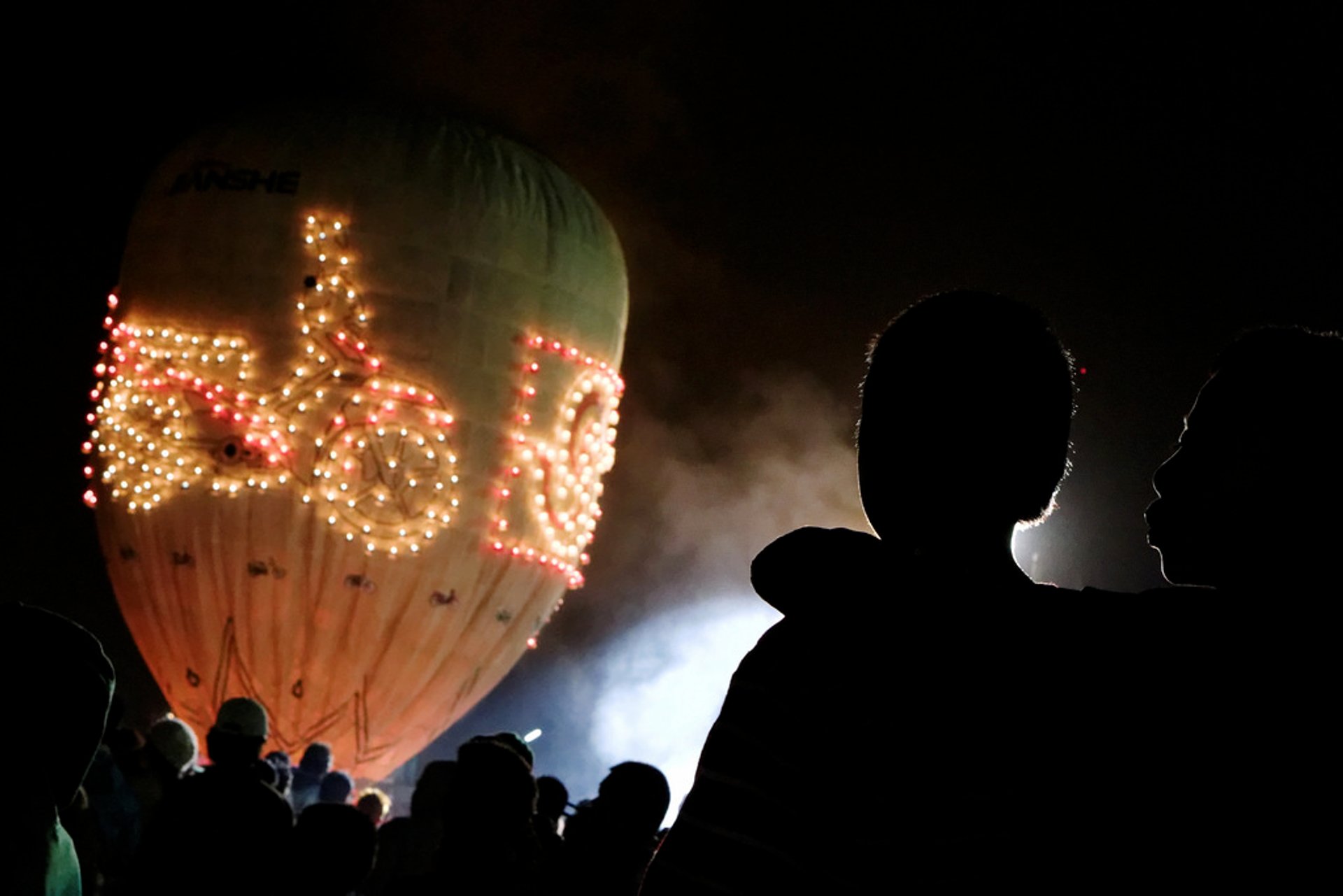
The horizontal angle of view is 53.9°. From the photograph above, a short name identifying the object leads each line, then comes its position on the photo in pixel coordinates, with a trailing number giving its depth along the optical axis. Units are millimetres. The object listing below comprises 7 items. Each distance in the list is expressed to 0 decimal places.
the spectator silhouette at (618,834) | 3600
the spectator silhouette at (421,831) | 5773
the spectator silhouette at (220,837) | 3568
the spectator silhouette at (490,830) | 3342
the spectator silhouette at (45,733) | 2262
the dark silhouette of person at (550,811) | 4609
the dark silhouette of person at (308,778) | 11141
